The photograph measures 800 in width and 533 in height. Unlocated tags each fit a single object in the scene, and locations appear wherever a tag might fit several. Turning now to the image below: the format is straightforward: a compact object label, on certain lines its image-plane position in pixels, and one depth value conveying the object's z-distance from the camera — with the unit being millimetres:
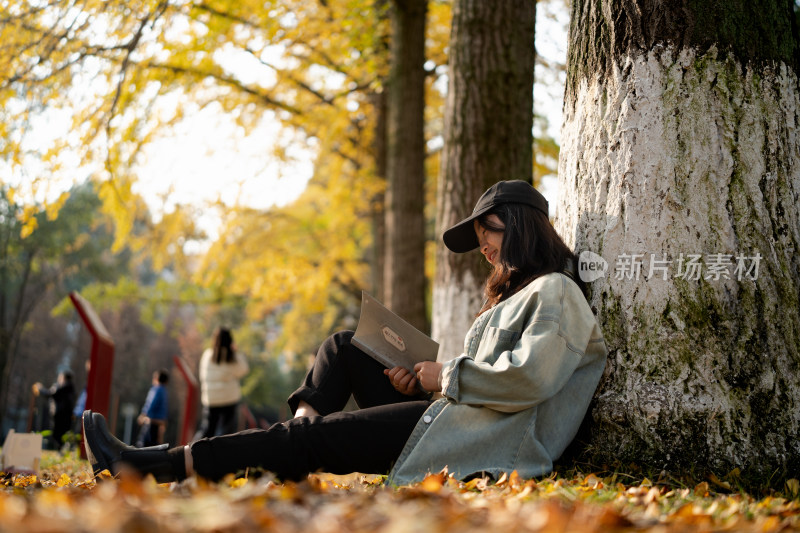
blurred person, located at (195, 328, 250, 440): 9758
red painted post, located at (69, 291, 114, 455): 8070
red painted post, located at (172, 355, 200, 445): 12897
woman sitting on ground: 2920
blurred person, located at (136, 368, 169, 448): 10555
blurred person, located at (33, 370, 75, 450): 13258
